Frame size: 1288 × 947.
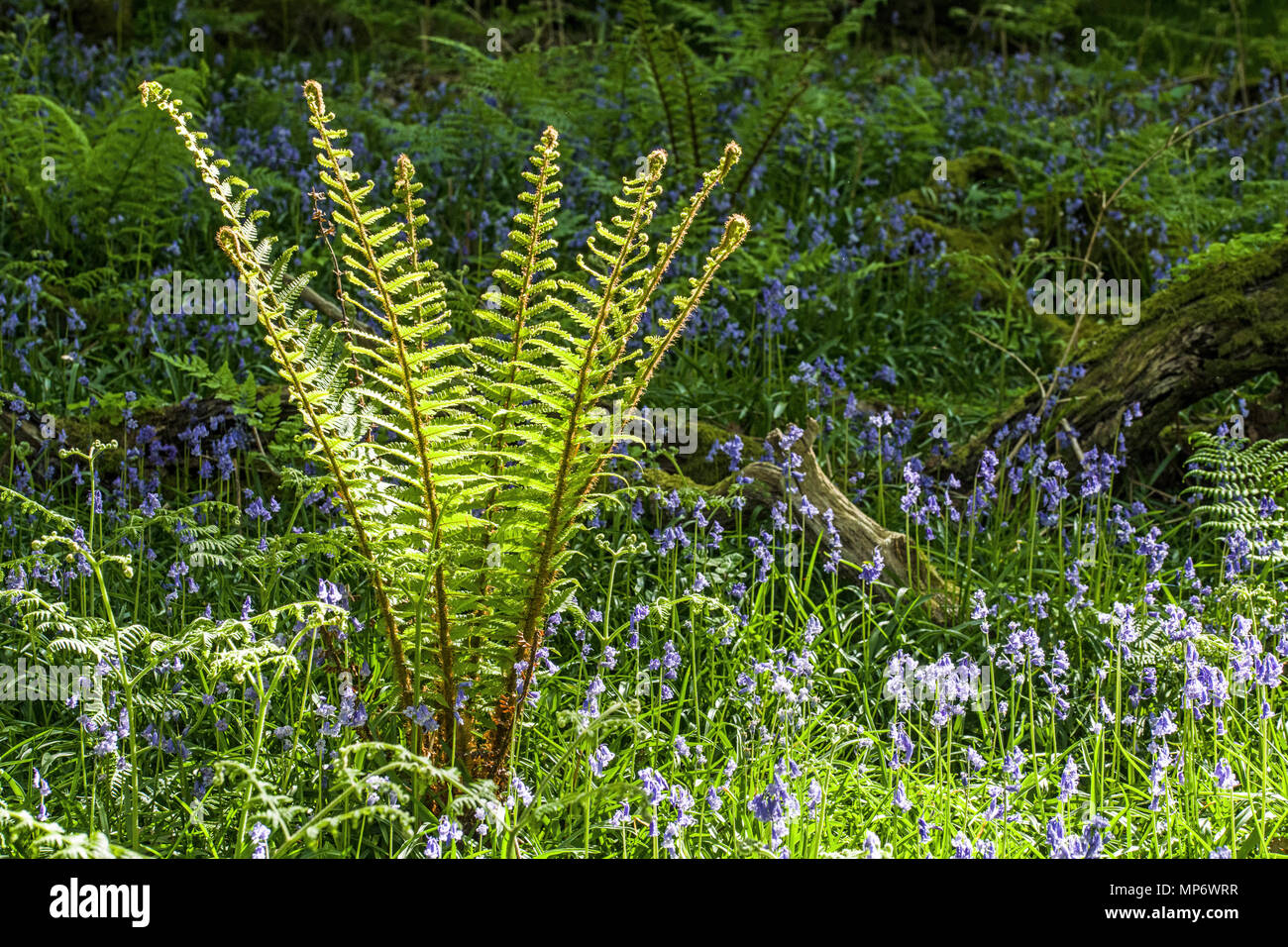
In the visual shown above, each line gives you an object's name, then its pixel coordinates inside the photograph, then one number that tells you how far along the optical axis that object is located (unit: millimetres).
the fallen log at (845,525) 3793
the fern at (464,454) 2322
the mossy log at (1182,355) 4215
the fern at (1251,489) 3449
